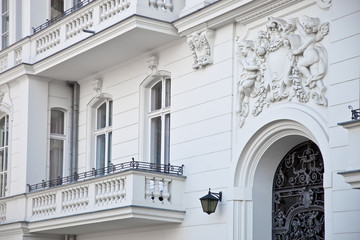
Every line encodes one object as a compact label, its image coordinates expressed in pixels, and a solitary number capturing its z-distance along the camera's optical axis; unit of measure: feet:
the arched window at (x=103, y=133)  61.53
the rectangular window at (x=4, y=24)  70.95
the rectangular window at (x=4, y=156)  67.05
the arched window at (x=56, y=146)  64.95
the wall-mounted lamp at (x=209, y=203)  47.47
